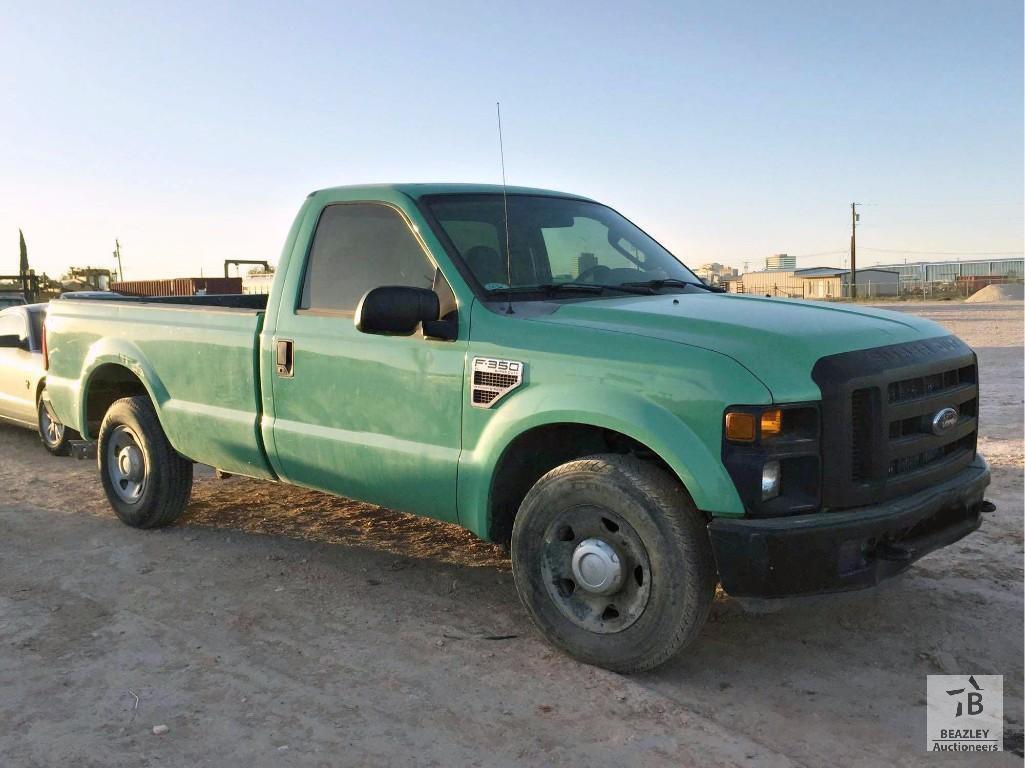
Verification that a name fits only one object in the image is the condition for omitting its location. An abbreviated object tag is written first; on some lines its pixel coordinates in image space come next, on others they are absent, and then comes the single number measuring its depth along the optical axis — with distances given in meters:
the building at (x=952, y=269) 85.18
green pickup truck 3.26
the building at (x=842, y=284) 58.22
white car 8.41
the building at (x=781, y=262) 100.44
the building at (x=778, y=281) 64.60
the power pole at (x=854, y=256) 56.53
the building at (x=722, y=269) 84.93
